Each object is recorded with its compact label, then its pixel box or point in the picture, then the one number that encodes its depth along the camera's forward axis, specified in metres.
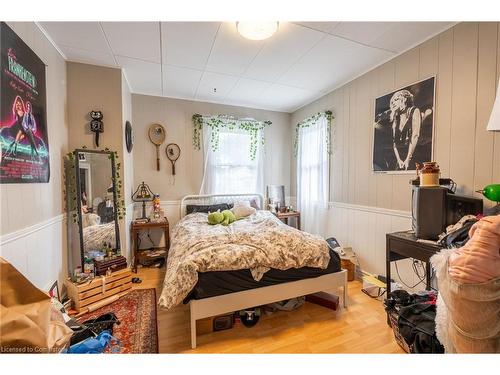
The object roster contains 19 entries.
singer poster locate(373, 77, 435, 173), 2.02
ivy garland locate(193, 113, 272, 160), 3.59
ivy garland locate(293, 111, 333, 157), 3.16
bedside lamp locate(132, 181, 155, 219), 3.27
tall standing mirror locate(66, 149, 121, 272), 2.21
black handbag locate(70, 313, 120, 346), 1.42
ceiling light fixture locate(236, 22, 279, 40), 1.71
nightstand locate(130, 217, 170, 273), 2.91
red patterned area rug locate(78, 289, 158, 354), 1.56
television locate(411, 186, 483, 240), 1.58
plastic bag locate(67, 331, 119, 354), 1.22
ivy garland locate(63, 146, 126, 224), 2.21
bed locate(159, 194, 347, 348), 1.57
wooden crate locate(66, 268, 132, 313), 1.93
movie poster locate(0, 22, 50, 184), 1.34
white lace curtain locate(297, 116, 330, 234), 3.27
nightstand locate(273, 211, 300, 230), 3.61
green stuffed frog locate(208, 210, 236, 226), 2.82
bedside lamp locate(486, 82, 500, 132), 1.16
